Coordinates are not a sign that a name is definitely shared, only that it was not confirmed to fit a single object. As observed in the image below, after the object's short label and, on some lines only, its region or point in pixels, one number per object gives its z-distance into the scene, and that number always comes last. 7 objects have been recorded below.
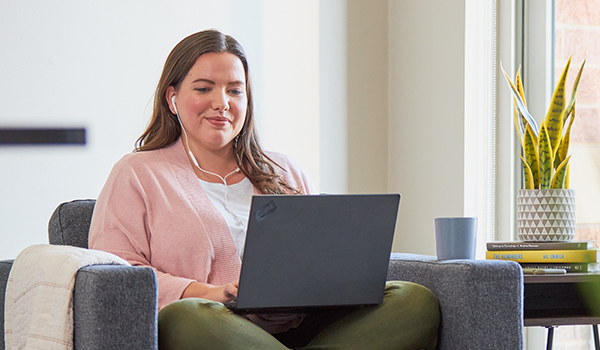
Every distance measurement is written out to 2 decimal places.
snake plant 3.93
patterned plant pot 3.87
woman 3.47
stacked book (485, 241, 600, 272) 3.77
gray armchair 3.26
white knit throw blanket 3.30
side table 3.71
